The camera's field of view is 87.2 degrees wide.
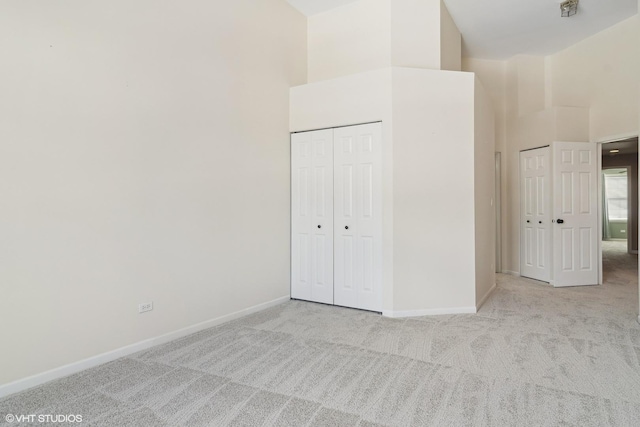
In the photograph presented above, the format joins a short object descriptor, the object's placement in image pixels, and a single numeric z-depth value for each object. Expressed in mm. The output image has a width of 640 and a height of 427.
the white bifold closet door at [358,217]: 3863
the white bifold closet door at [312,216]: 4227
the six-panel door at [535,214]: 5207
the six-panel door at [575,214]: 5090
